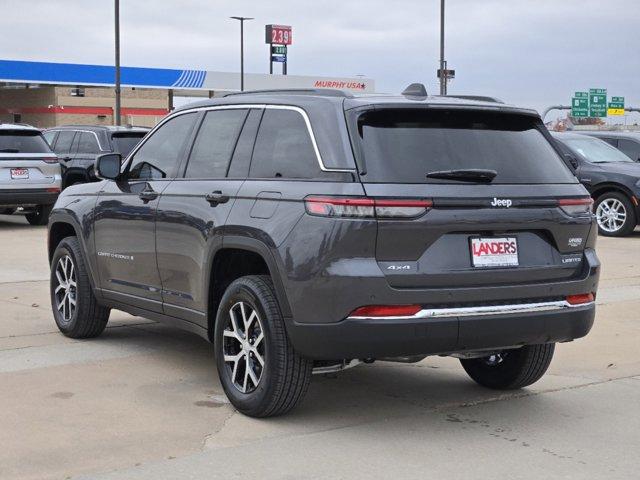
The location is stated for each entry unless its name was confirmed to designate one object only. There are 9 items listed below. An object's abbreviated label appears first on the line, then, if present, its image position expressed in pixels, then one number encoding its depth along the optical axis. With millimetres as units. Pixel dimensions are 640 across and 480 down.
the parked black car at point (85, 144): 19625
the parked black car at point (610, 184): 17484
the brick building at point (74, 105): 60312
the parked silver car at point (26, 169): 17688
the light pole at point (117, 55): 34375
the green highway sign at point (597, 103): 66250
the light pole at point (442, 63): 38800
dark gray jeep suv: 5301
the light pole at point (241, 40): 58969
